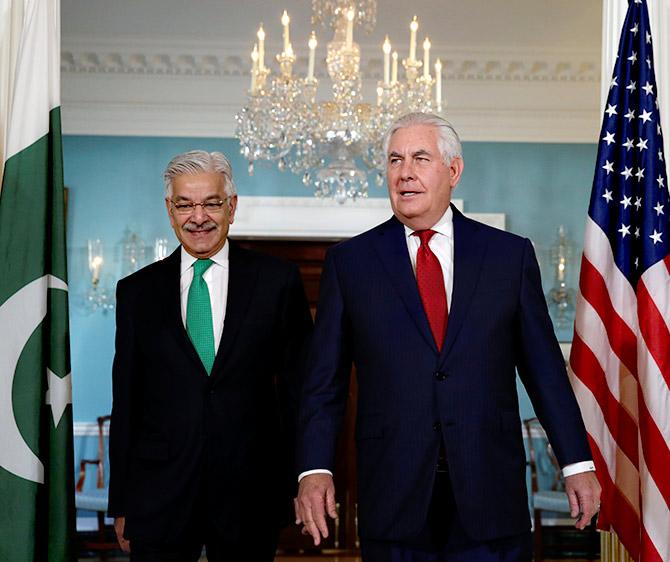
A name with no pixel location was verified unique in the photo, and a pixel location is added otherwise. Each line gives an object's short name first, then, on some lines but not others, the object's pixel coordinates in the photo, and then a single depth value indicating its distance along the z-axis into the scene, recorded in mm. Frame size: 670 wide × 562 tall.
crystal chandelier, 5168
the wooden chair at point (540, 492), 6699
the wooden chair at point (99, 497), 6750
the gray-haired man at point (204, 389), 2932
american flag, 3094
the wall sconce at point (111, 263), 7234
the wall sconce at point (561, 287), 7246
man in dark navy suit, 2564
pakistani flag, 2809
